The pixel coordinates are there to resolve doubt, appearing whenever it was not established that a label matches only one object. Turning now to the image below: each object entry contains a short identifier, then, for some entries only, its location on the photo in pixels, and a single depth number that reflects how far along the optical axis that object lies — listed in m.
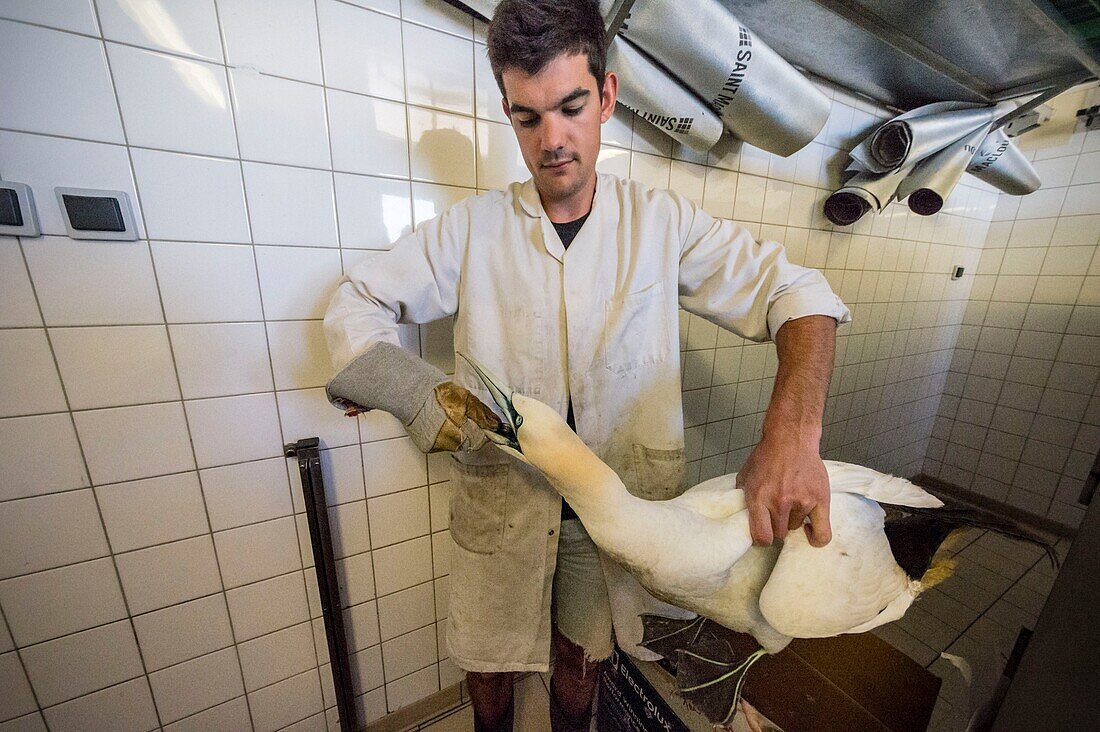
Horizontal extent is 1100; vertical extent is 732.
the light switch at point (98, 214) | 0.73
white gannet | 0.65
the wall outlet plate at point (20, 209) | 0.69
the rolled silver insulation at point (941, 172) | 1.46
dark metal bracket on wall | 0.96
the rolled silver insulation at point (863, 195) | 1.54
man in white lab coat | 0.76
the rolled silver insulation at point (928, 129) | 1.39
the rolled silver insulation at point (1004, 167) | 1.57
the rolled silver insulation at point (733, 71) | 0.94
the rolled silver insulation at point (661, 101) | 0.99
